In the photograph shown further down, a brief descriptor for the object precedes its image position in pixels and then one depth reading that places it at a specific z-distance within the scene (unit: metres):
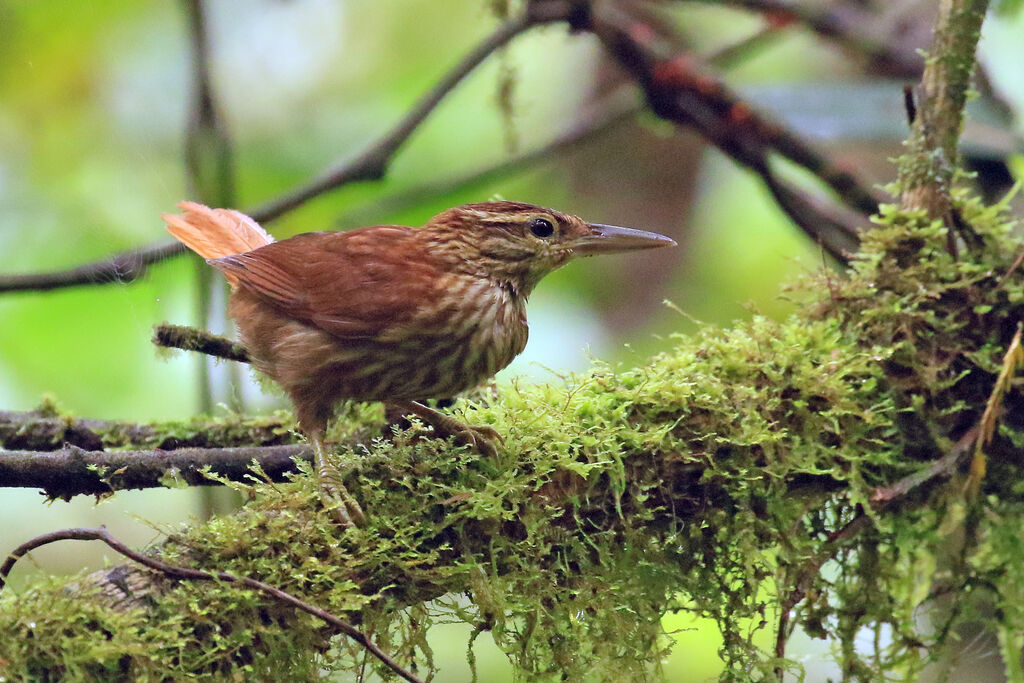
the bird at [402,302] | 4.57
